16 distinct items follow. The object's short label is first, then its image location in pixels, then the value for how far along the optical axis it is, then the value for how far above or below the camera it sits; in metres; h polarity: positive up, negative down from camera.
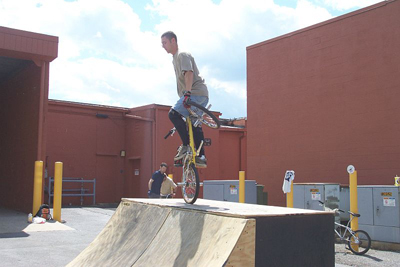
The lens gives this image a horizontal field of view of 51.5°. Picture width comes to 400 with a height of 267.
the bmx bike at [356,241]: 9.30 -1.61
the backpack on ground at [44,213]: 11.60 -1.28
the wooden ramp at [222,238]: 4.19 -0.78
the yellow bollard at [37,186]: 11.55 -0.53
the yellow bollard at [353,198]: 9.65 -0.67
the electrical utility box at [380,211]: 10.12 -1.04
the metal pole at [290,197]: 10.87 -0.75
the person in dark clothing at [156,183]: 11.79 -0.43
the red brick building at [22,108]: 11.99 +1.99
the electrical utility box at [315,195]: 11.42 -0.73
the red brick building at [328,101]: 12.53 +2.32
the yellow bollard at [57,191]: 11.62 -0.68
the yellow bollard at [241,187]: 11.73 -0.53
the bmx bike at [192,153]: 5.86 +0.21
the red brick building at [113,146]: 18.33 +1.00
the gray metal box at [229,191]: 13.13 -0.71
